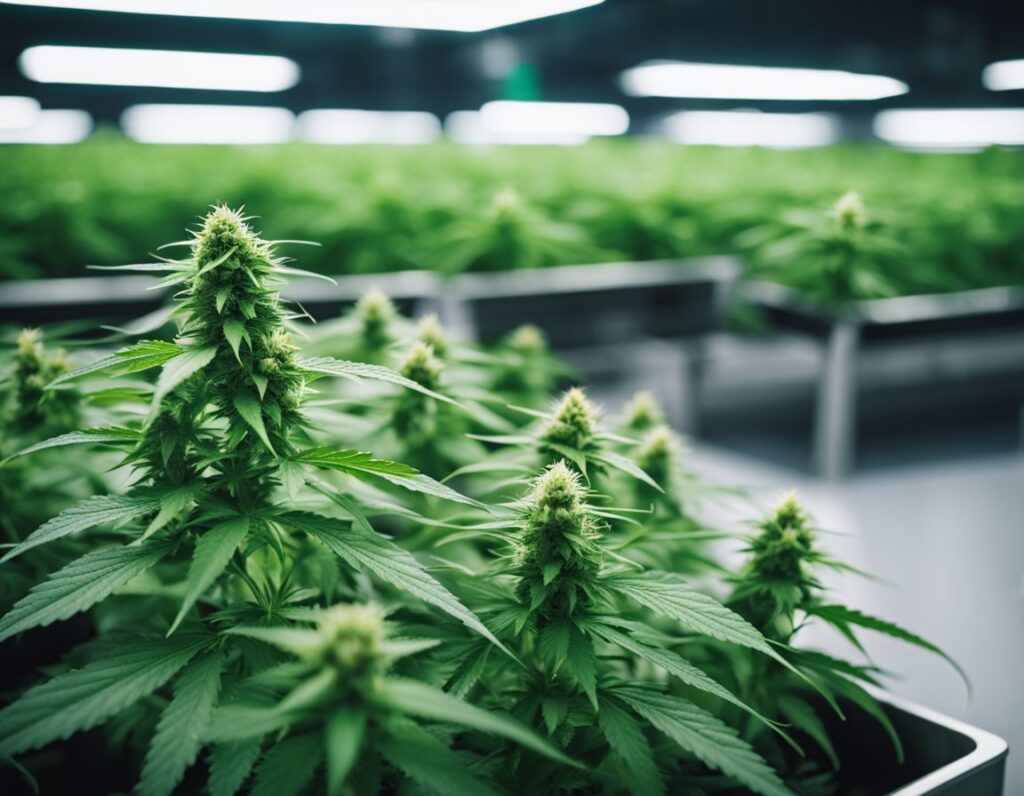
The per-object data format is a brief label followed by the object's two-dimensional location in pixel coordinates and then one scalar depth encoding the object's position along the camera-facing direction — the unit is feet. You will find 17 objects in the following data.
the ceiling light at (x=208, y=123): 18.06
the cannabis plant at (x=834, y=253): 5.58
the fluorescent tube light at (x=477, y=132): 17.74
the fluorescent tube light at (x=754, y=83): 13.93
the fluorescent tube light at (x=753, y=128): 18.49
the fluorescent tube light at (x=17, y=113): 15.53
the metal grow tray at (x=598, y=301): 6.27
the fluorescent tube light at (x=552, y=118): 17.06
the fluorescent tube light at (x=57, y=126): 17.56
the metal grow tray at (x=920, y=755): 2.21
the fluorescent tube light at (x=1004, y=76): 11.57
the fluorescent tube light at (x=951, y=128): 13.88
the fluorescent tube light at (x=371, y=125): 17.39
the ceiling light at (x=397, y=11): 7.10
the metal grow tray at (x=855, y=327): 7.13
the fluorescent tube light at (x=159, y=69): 11.98
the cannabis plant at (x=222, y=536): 1.56
